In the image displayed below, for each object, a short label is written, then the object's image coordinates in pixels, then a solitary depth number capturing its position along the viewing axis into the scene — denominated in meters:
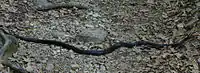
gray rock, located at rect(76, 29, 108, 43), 6.33
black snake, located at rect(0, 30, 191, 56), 5.87
